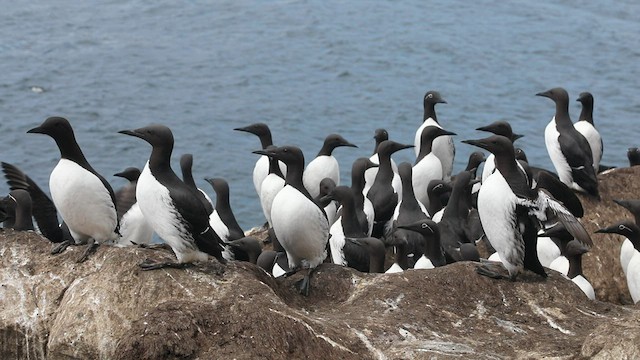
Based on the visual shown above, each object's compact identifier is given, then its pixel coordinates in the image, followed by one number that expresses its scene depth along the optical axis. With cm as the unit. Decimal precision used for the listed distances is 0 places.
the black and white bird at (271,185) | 1198
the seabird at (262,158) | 1330
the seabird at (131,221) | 1070
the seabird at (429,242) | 1030
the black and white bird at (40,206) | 1009
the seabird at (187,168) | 1202
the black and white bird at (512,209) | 859
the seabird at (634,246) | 1052
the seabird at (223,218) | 1116
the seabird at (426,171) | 1376
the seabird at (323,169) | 1328
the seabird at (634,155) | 1471
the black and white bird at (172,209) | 793
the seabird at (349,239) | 1052
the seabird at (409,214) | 1129
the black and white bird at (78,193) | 850
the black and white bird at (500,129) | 1106
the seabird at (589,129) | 1403
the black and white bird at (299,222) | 911
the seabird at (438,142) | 1495
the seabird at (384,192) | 1256
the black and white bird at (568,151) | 1242
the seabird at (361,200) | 1174
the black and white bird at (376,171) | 1342
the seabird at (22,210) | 936
